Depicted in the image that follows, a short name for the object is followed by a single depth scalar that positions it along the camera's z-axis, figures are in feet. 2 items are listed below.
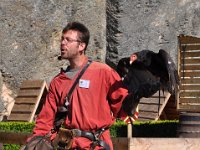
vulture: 24.21
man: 23.97
